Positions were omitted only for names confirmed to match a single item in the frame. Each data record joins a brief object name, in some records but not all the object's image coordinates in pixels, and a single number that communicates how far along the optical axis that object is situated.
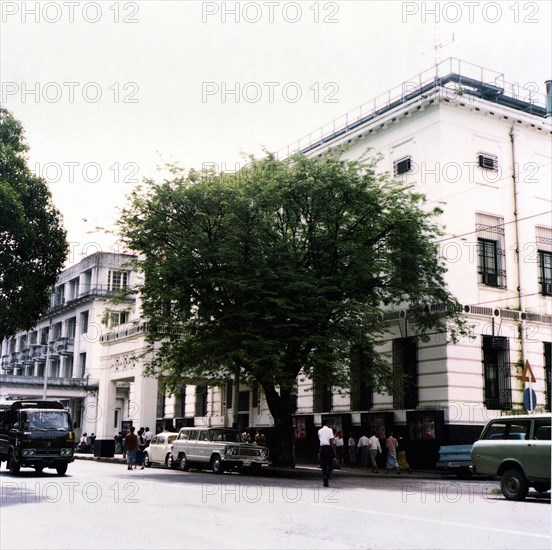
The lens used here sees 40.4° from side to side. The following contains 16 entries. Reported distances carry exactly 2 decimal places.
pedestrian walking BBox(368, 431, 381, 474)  31.09
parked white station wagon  27.22
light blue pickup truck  25.97
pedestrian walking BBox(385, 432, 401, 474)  29.80
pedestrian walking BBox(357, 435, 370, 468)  32.09
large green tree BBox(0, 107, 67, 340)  25.81
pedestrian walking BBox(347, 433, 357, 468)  33.06
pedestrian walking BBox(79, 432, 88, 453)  50.47
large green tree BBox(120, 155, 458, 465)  25.58
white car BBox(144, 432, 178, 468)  31.08
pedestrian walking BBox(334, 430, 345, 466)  32.56
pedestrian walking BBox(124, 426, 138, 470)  29.75
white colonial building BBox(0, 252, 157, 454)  48.00
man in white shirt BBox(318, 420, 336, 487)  20.31
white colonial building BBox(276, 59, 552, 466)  30.28
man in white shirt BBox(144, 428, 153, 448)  35.39
